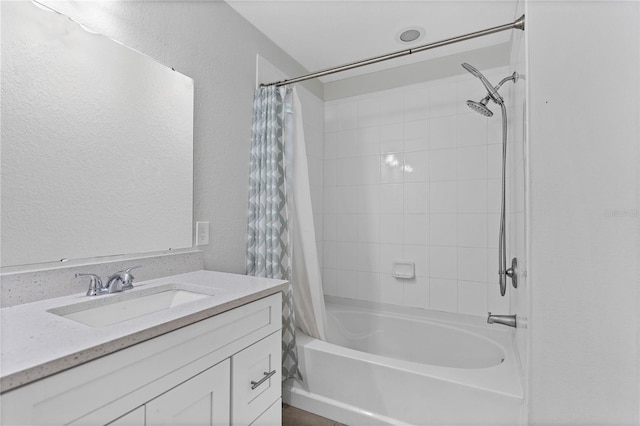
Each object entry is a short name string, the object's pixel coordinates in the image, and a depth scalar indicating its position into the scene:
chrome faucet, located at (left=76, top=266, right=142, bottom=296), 1.03
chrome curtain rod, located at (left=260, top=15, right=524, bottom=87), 1.33
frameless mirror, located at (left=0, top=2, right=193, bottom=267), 0.94
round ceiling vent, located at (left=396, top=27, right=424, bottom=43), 1.95
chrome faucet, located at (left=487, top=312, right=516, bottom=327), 1.41
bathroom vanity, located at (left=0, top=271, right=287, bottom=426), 0.58
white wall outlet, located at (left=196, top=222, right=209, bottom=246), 1.54
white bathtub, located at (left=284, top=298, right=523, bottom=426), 1.33
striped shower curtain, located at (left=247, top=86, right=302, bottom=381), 1.69
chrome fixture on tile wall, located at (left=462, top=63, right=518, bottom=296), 1.52
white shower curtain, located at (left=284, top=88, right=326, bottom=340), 1.80
